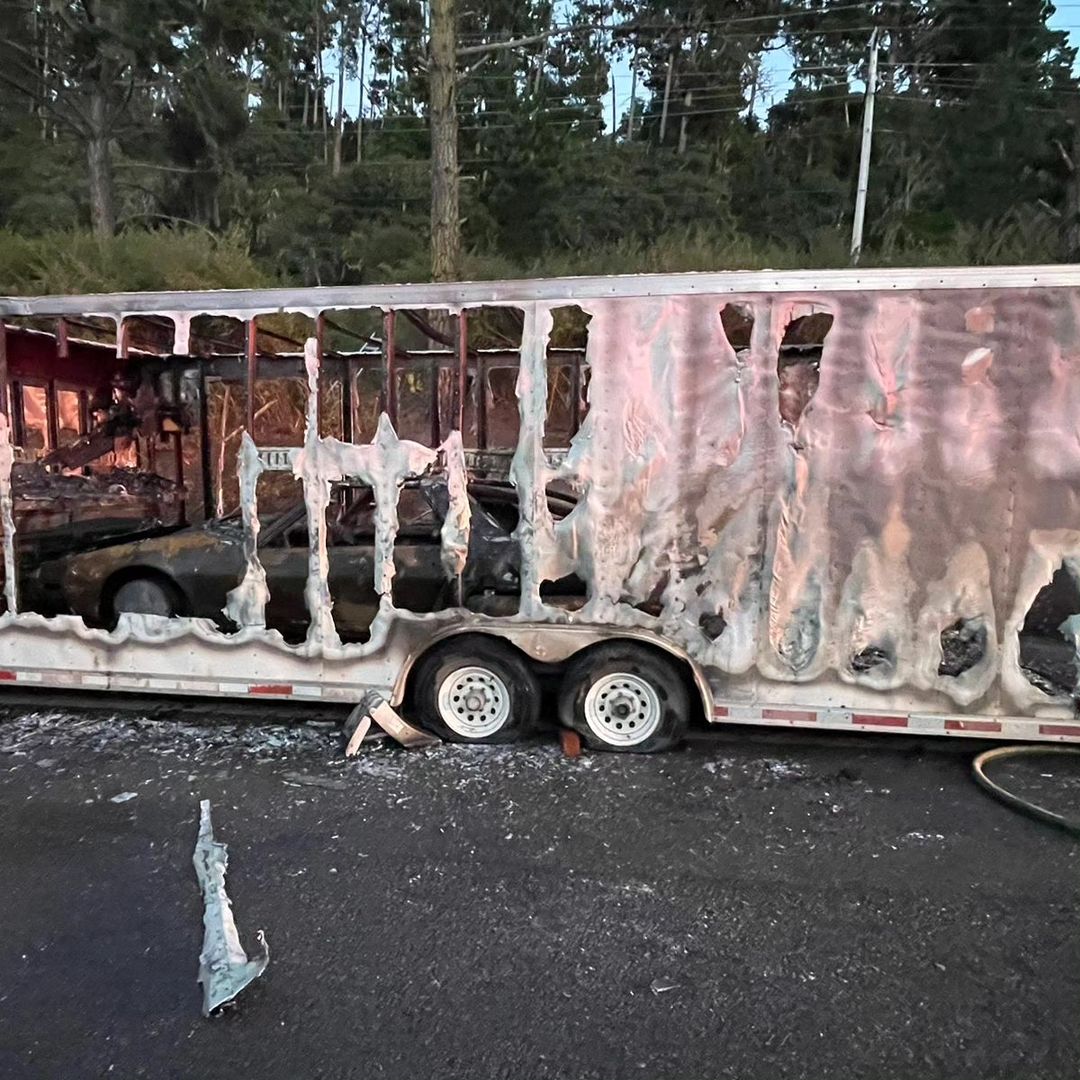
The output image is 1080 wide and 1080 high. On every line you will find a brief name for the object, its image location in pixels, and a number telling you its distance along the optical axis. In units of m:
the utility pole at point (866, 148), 21.37
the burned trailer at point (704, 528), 4.50
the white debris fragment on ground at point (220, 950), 2.98
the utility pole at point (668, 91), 34.69
